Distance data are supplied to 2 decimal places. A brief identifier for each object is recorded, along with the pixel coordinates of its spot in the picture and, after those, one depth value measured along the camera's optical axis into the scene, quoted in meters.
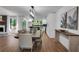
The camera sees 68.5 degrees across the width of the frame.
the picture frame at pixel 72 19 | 2.07
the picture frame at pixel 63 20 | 2.76
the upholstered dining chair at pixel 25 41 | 1.93
